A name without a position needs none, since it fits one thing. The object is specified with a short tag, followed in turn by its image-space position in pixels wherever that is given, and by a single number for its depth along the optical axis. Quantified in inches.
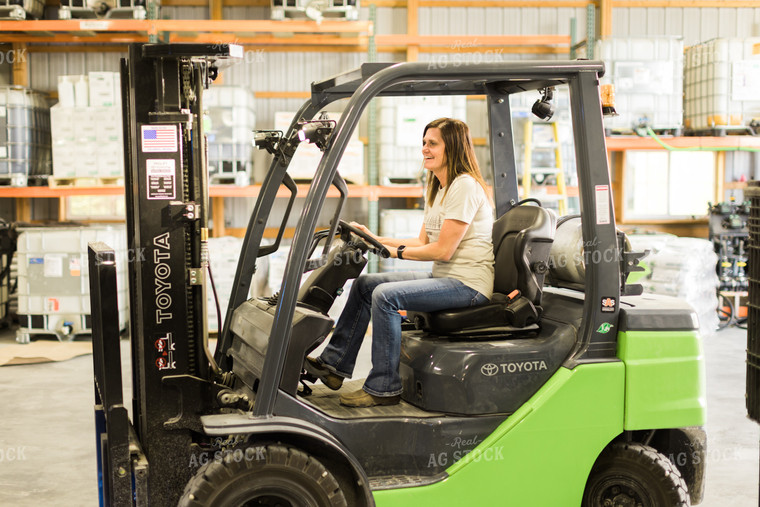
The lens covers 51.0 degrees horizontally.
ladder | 418.9
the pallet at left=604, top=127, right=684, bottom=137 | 433.1
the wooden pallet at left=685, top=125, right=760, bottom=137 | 437.7
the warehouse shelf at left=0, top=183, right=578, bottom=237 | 405.4
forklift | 136.5
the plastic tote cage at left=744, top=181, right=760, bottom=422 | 123.5
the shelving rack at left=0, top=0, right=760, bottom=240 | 405.1
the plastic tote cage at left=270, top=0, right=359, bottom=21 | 405.4
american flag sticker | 143.2
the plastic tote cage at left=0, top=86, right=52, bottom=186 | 406.9
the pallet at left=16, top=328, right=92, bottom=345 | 394.3
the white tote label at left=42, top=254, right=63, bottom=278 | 389.1
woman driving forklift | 148.9
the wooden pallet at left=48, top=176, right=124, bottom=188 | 406.6
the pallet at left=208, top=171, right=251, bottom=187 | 407.2
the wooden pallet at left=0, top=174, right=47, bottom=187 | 409.1
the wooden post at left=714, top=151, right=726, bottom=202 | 460.1
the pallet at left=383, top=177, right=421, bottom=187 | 418.6
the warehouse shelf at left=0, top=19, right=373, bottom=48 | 400.5
